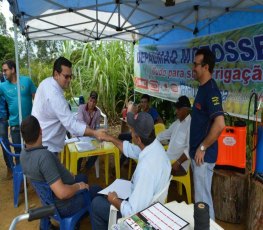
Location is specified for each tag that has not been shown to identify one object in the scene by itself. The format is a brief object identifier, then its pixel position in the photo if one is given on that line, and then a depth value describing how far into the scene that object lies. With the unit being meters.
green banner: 2.93
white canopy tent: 3.19
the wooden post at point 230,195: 2.71
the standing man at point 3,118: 3.77
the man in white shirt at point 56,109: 2.49
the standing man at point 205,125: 2.08
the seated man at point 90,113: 3.95
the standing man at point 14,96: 3.64
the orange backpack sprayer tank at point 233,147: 2.58
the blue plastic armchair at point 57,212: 1.96
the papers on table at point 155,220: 1.21
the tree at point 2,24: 23.94
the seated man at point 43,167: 1.85
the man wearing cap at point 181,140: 2.81
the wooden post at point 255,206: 2.36
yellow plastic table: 3.09
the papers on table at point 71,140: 3.43
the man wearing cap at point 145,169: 1.53
